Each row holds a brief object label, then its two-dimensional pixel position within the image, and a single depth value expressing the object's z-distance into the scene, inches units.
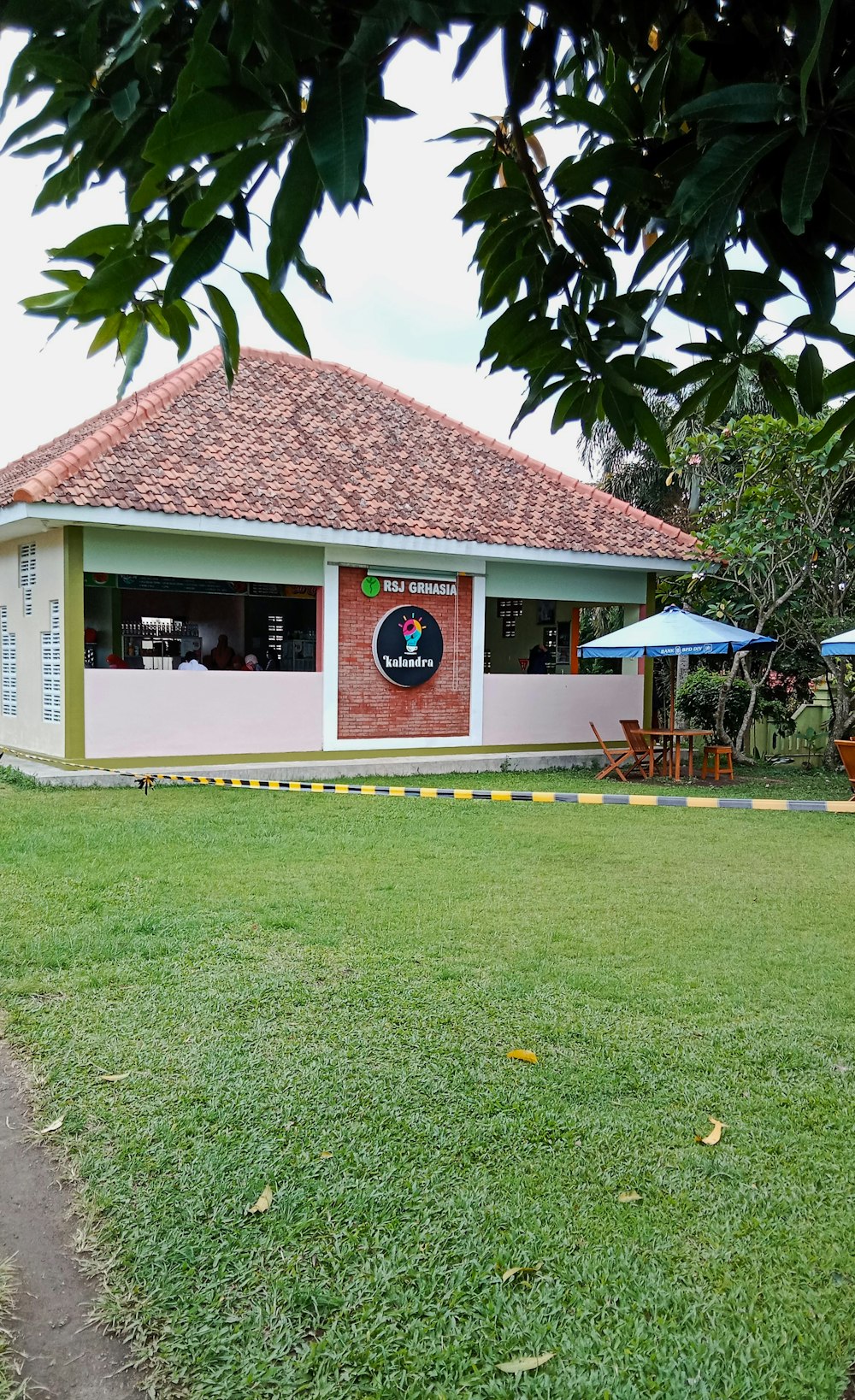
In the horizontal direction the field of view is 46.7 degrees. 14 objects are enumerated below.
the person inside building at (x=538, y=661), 756.6
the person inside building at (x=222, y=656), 606.9
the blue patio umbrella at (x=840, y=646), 460.1
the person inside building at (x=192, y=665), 531.5
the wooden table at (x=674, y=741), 564.7
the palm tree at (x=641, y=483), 964.6
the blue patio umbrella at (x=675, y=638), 542.9
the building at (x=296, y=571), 494.3
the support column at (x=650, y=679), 701.3
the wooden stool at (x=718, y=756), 579.2
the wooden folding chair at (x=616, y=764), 580.4
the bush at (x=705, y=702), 711.1
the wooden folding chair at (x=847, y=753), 478.3
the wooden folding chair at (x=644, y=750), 590.6
